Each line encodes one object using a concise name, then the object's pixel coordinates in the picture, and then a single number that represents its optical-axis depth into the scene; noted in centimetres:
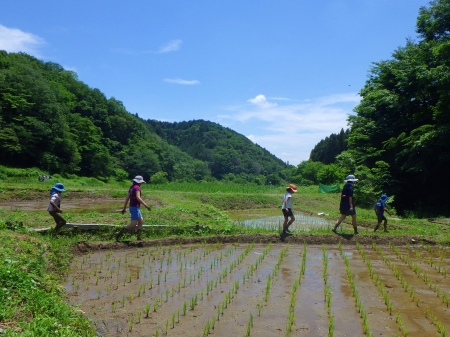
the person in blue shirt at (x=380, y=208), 1267
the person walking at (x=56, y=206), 1015
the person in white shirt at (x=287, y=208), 1177
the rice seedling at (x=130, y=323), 503
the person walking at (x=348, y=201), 1188
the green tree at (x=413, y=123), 2005
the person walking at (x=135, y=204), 1014
